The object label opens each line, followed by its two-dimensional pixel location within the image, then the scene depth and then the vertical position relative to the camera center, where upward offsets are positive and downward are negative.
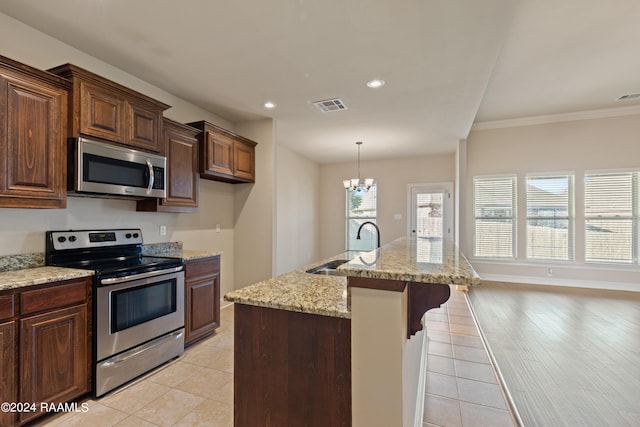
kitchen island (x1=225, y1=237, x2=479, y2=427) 1.07 -0.51
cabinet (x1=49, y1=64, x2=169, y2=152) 2.17 +0.83
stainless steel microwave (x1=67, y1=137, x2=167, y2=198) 2.17 +0.35
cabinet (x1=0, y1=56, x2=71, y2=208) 1.85 +0.51
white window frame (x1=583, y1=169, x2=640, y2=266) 4.99 -0.03
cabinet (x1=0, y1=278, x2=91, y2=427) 1.67 -0.80
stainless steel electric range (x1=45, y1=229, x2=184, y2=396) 2.07 -0.67
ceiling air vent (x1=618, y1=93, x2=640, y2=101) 4.39 +1.79
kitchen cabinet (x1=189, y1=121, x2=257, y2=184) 3.37 +0.72
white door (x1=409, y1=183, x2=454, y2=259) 6.44 +0.12
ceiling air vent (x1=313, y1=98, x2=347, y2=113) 3.56 +1.35
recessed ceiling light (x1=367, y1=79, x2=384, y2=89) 3.04 +1.36
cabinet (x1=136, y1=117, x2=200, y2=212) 2.93 +0.45
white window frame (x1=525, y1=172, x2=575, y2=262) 5.34 -0.02
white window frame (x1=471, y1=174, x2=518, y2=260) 5.64 -0.02
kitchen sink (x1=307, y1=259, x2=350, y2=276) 2.14 -0.40
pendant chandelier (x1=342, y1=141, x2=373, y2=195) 5.22 +0.54
